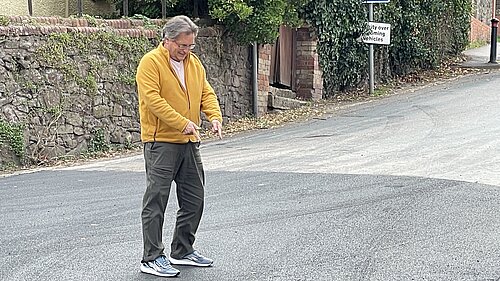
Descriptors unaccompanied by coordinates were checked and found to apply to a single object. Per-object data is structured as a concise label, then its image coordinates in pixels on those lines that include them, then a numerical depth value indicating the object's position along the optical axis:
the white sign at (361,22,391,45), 19.42
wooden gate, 18.27
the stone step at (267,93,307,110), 17.45
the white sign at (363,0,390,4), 18.16
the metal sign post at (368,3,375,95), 19.17
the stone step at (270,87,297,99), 17.90
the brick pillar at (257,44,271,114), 17.11
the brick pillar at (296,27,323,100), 18.39
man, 5.51
